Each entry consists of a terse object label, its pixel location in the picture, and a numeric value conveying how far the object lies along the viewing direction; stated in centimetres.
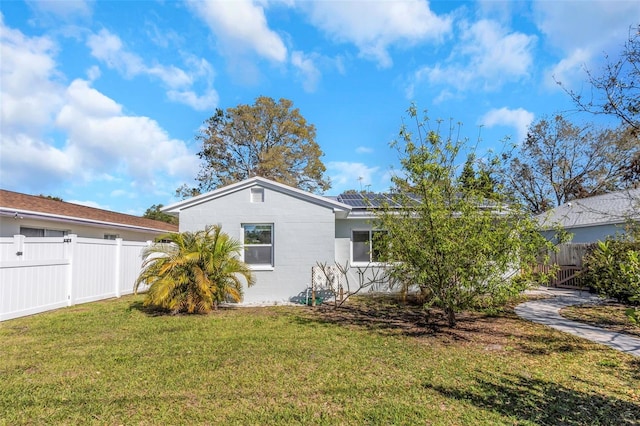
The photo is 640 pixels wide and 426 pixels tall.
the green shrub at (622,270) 314
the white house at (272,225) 1109
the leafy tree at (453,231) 656
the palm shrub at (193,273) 885
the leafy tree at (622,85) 789
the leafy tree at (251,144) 3136
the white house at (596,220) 1666
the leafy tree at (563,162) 2527
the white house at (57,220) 1071
